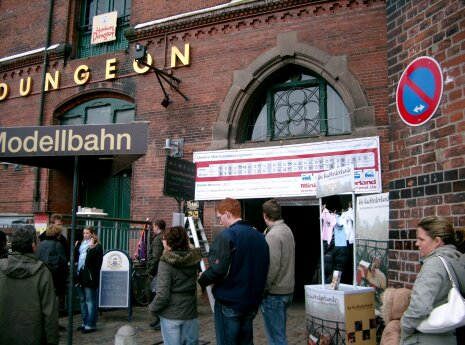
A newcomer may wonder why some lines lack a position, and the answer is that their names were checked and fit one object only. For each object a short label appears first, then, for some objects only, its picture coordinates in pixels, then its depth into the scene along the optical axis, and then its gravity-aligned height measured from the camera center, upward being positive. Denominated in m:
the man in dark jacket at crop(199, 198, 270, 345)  3.90 -0.47
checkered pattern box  4.23 -0.85
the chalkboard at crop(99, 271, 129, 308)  7.86 -1.10
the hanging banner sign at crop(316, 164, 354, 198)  4.73 +0.51
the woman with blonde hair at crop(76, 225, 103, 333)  7.13 -0.84
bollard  4.21 -1.04
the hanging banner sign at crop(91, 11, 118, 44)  12.88 +5.72
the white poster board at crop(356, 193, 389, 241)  6.02 +0.16
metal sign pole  4.46 -0.33
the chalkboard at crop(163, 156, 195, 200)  8.63 +0.96
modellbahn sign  4.41 +0.86
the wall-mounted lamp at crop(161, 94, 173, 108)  11.12 +3.08
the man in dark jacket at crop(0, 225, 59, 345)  3.41 -0.58
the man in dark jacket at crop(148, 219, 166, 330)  7.05 -0.50
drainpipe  12.79 +3.57
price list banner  9.18 +1.32
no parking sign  4.27 +1.35
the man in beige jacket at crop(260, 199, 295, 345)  4.71 -0.60
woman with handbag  2.74 -0.36
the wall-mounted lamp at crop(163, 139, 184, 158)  10.93 +1.90
